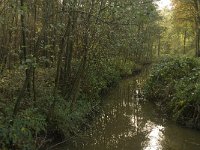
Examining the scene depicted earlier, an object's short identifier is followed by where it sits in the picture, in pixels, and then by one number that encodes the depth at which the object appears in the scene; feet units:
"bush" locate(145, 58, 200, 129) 22.86
